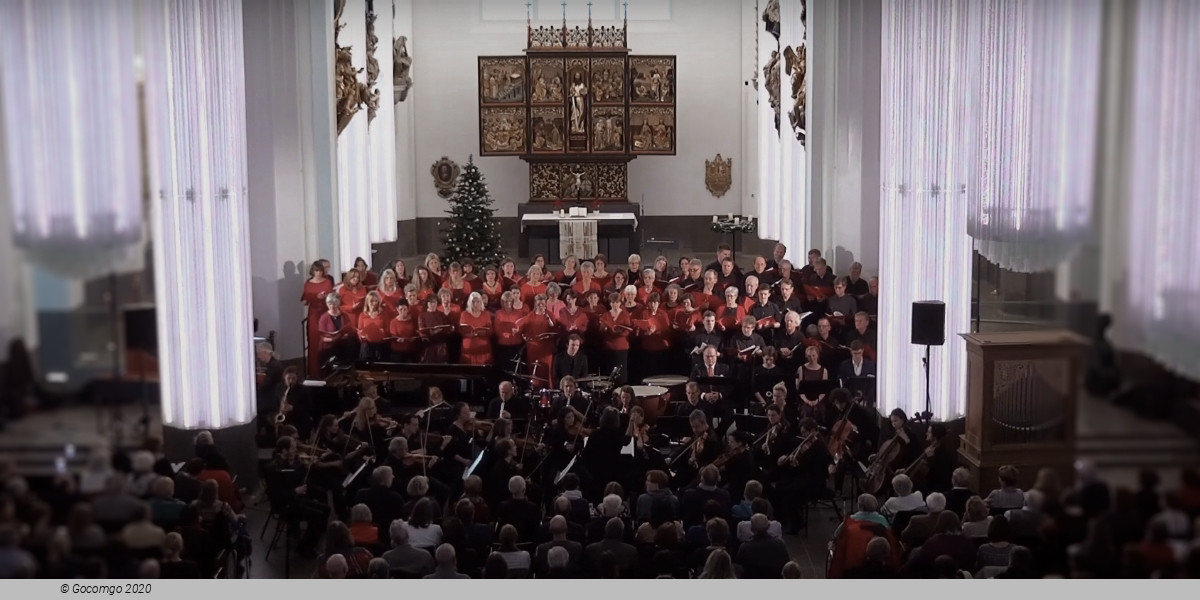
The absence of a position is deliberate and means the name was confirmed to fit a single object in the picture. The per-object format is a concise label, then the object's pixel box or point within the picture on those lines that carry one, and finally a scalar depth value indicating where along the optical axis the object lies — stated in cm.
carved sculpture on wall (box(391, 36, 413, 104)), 2744
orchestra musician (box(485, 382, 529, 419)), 1316
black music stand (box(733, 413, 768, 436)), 1255
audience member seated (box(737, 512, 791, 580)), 975
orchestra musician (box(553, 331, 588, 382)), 1485
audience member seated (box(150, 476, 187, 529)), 976
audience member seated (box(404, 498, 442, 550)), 1010
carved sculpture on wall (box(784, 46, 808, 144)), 2144
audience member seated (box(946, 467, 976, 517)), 1080
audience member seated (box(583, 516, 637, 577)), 969
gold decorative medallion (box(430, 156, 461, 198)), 3019
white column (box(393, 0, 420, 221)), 2922
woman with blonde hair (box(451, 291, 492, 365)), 1554
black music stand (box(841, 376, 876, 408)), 1401
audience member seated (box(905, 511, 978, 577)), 951
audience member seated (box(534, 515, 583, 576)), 970
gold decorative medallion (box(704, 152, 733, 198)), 3041
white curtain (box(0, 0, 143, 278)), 738
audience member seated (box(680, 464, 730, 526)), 1084
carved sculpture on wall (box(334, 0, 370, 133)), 1955
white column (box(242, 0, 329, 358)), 1681
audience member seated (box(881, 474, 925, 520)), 1077
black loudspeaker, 1259
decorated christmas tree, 2509
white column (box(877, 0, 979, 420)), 1327
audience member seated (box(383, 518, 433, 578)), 962
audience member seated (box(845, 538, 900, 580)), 917
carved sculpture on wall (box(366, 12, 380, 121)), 2281
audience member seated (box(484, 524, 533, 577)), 959
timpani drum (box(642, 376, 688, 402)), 1430
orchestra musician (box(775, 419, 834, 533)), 1206
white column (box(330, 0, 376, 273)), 2178
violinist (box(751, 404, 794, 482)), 1218
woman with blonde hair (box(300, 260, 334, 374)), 1619
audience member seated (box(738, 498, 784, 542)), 1011
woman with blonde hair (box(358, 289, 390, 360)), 1563
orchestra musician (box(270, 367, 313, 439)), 1301
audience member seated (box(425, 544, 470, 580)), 938
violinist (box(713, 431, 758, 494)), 1174
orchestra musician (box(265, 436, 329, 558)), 1130
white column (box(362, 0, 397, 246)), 2582
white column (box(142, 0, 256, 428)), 1218
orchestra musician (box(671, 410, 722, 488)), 1192
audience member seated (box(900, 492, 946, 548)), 1028
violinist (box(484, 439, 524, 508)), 1153
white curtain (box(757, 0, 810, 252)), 2286
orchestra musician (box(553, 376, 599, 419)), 1311
